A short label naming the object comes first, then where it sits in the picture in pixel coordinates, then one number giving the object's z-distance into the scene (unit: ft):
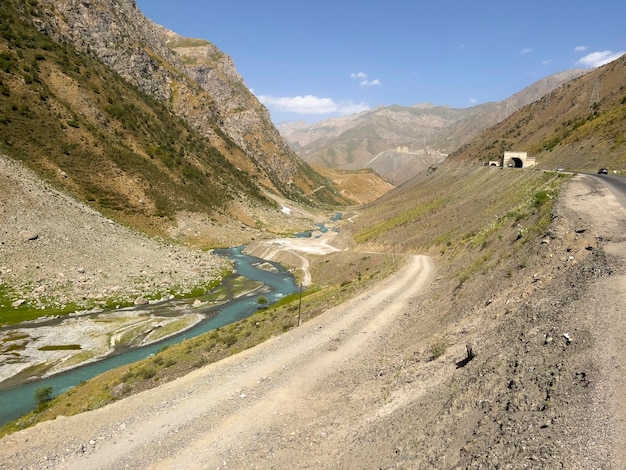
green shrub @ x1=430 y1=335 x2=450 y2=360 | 58.03
